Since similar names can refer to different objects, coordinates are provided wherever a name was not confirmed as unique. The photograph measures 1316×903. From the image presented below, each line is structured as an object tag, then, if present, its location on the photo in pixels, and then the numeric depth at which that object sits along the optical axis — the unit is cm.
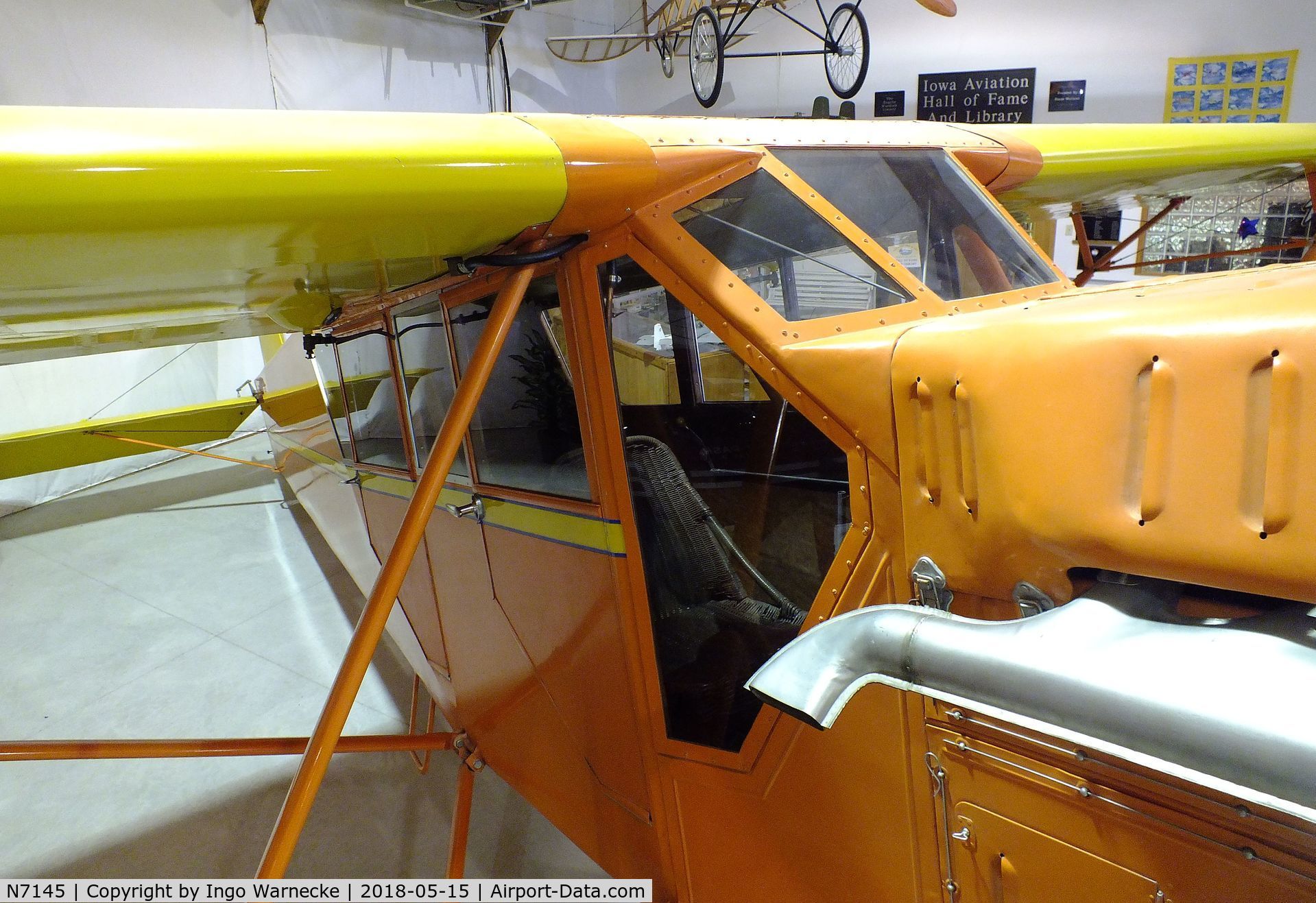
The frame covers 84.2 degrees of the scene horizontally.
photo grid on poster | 577
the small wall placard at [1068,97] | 642
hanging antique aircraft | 719
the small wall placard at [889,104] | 723
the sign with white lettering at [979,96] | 659
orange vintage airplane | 85
